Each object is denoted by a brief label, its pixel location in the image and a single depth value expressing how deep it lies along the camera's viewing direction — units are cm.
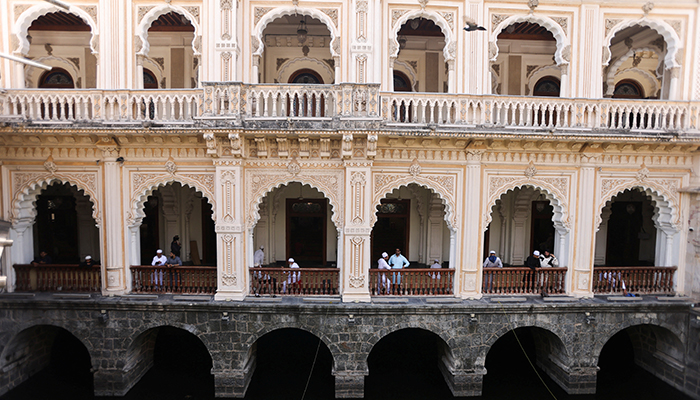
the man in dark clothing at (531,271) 822
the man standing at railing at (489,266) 816
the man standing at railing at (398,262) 845
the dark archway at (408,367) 799
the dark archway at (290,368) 793
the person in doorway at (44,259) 837
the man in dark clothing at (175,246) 959
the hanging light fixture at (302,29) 952
